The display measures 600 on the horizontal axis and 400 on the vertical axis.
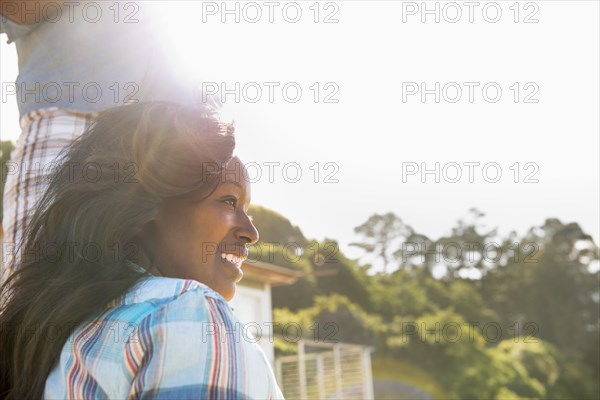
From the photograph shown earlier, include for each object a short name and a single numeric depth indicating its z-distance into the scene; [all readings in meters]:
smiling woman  0.91
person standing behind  1.67
